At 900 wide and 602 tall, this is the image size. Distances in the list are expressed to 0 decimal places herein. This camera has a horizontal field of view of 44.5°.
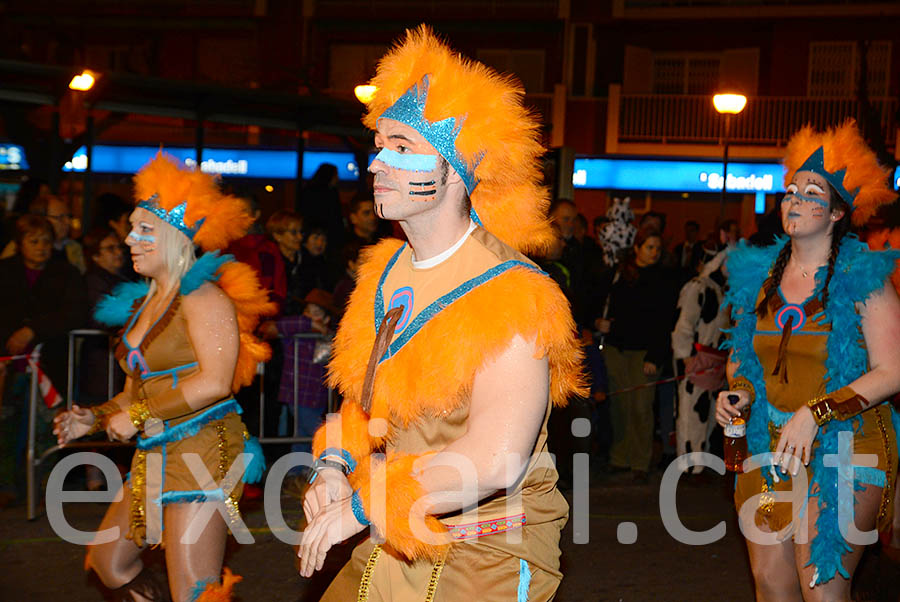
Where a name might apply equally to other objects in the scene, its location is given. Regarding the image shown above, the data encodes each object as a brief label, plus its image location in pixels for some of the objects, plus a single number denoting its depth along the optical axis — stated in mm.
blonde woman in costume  4254
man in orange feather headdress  2617
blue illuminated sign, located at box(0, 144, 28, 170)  11414
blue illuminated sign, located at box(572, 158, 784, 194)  26547
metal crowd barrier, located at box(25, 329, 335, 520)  7277
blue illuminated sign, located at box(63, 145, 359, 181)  22984
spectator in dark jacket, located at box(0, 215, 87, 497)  7535
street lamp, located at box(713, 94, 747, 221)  17188
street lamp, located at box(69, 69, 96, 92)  10008
